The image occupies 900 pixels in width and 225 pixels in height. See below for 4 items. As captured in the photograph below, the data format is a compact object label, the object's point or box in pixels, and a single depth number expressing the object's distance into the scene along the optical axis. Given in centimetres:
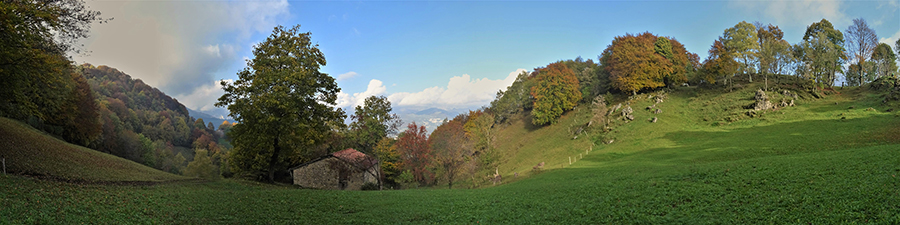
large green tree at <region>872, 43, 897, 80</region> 5112
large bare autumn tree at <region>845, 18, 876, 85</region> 5088
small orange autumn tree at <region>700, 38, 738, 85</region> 5922
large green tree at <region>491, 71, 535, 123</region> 8562
